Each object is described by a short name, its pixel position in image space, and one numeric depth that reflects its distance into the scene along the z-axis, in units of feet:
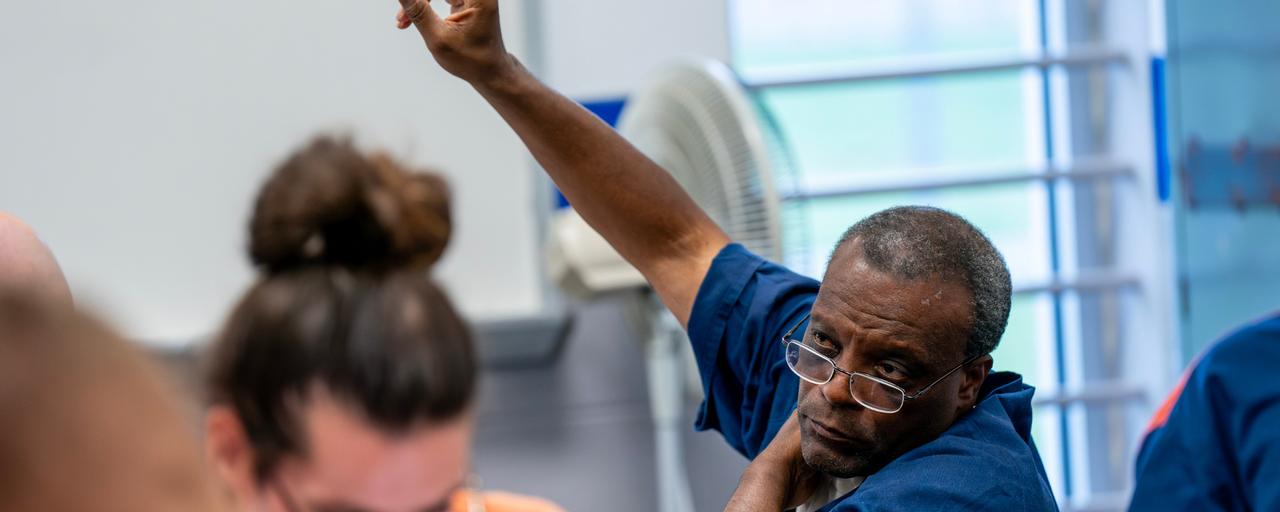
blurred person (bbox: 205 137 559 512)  7.88
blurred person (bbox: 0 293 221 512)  5.42
